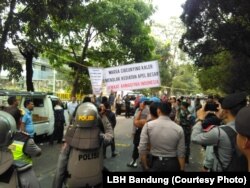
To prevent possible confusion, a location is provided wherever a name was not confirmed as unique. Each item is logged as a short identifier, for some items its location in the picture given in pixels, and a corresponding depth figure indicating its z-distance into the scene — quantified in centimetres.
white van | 1326
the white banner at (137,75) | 1007
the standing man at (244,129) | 228
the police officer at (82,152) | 452
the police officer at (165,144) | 484
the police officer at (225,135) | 361
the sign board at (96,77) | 1155
